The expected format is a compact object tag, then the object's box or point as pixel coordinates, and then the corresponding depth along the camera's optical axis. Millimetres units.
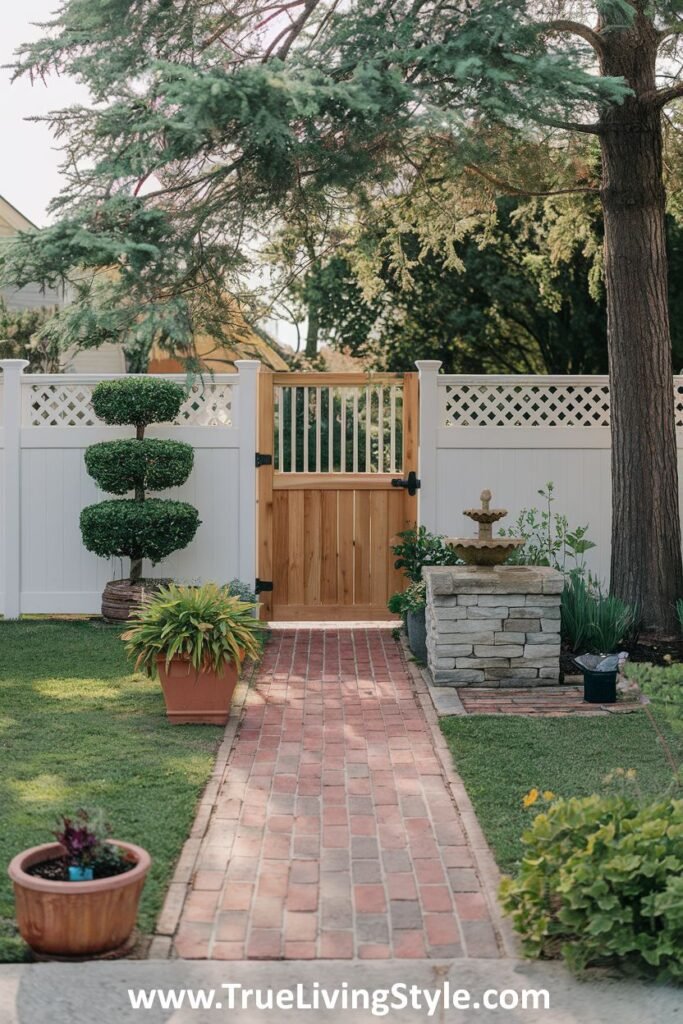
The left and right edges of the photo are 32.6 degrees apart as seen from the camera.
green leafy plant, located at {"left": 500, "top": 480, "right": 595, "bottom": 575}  9029
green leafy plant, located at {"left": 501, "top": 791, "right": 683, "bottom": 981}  3242
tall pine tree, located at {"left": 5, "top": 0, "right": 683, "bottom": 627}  5359
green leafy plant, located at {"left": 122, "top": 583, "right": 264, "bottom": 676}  6074
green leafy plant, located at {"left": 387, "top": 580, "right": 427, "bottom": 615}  8227
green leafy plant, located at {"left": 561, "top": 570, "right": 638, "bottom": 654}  7574
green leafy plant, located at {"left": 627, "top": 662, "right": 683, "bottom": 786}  4199
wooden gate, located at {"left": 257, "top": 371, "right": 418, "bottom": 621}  9672
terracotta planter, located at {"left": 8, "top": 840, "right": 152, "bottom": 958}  3287
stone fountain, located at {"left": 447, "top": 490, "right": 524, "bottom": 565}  7328
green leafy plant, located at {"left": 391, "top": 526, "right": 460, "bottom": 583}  8645
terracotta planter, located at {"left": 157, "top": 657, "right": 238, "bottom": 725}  6145
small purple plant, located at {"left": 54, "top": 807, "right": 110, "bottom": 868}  3424
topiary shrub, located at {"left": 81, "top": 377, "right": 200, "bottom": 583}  8984
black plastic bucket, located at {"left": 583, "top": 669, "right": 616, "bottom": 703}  6684
